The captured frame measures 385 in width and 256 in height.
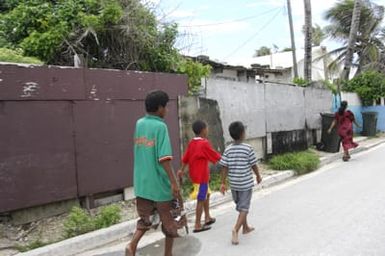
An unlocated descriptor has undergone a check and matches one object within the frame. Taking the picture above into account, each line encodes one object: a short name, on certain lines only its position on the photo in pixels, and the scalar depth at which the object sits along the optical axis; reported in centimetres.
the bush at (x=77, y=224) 627
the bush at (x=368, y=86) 2353
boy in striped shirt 607
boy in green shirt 479
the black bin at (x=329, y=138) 1528
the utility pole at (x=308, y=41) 2023
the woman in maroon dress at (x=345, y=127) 1415
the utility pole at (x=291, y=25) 2765
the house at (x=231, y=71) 1696
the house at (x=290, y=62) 3256
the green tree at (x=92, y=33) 889
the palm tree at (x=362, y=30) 3272
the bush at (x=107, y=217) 662
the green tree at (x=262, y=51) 6518
